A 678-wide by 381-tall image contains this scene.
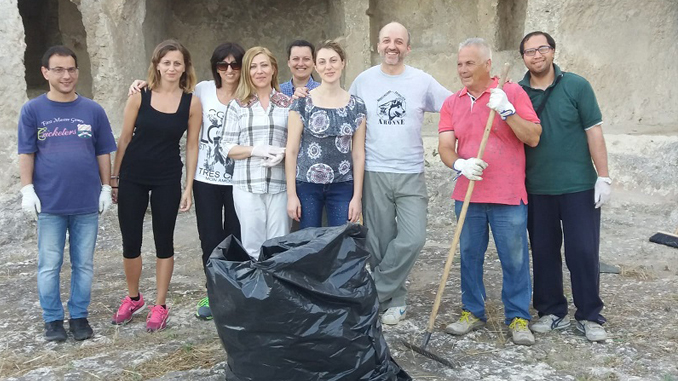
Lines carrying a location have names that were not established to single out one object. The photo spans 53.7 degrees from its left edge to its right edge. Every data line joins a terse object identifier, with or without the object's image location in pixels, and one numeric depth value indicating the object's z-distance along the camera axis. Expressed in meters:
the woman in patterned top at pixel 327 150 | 3.77
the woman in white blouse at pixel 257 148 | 3.82
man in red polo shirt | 3.56
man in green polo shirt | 3.63
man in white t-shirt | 3.96
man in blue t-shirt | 3.82
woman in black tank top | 3.91
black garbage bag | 2.82
